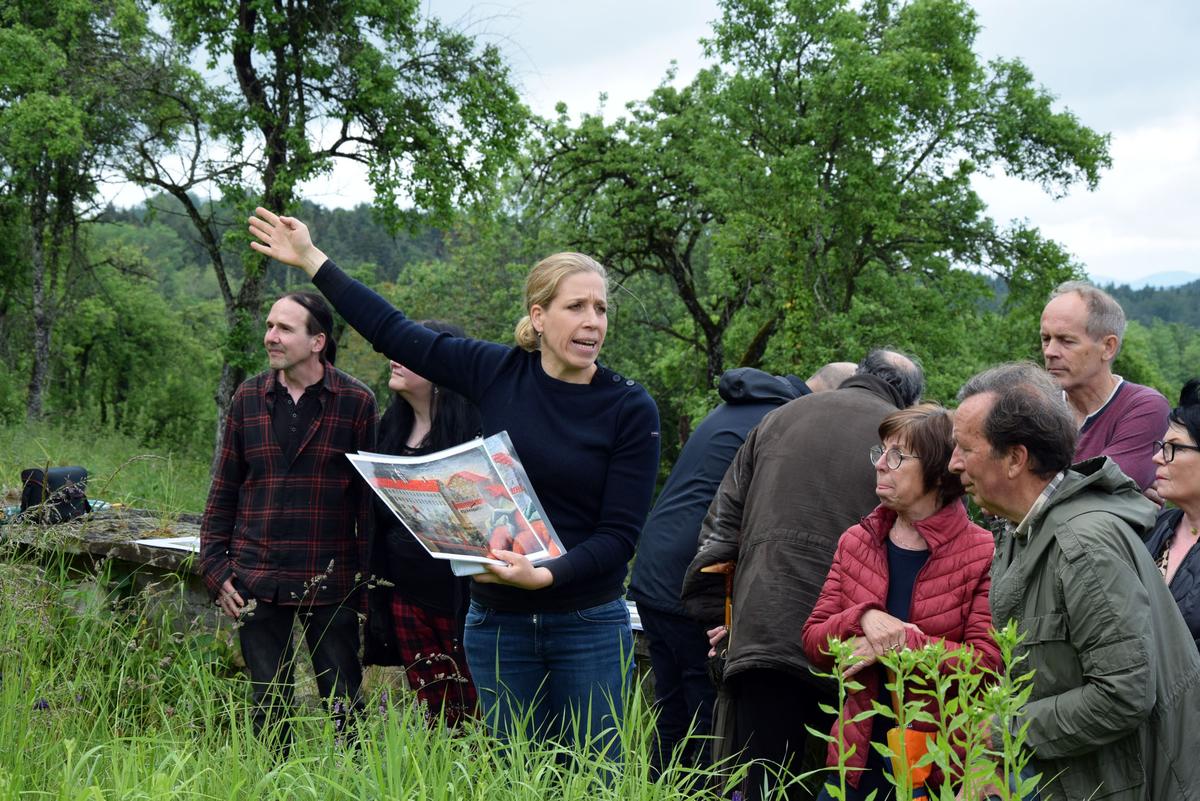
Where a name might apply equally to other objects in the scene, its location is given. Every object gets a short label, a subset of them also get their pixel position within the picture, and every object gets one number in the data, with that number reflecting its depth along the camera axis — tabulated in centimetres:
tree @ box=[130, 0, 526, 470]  1958
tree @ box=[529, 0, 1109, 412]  2394
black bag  450
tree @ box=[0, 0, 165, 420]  2014
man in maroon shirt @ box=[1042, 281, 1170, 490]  414
